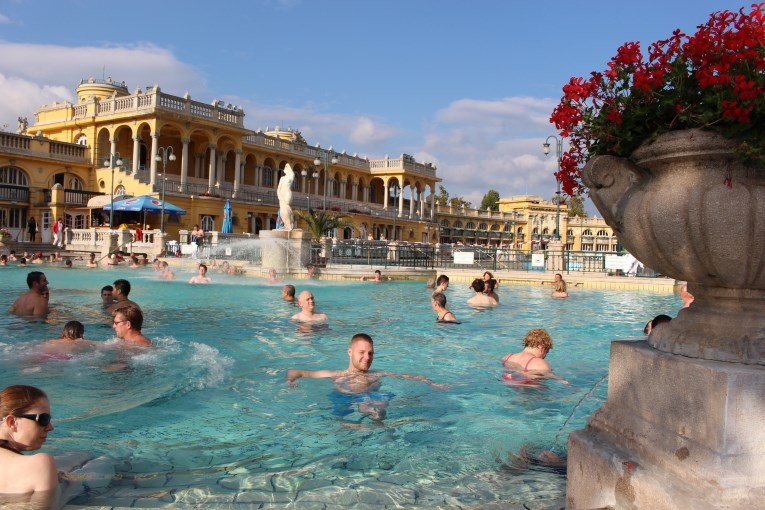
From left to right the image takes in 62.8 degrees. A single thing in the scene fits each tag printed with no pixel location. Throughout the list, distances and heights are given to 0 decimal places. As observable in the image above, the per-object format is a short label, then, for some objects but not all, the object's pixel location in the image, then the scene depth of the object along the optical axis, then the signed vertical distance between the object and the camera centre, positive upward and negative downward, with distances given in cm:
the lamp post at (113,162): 3230 +495
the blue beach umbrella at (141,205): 3272 +239
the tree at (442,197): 9566 +943
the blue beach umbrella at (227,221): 3506 +176
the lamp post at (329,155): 5748 +944
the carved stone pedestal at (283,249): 2122 +16
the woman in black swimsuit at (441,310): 1050 -87
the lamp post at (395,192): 6706 +708
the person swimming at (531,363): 612 -103
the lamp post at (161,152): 3874 +684
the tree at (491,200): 11206 +1088
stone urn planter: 240 +14
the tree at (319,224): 2941 +151
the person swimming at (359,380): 516 -113
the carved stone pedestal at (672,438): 227 -68
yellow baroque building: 3841 +641
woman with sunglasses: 294 -99
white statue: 2144 +191
